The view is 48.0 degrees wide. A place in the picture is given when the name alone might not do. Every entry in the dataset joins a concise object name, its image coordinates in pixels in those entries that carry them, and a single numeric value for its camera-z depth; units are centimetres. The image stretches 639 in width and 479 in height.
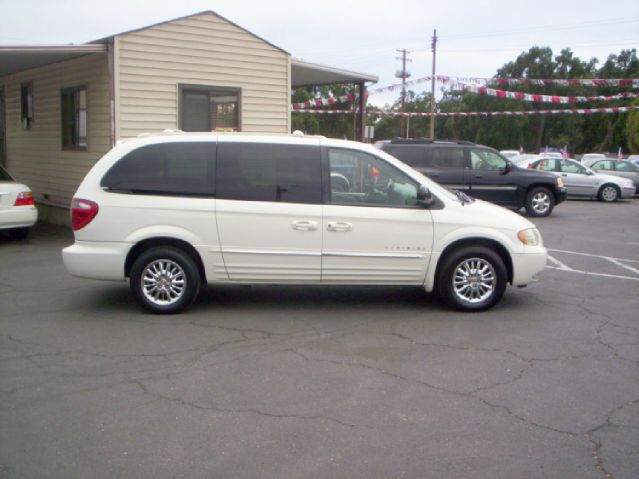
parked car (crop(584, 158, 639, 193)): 2534
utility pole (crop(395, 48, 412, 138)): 5998
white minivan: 717
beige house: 1223
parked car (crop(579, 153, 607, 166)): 3138
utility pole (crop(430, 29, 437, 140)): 3597
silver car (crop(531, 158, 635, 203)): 2222
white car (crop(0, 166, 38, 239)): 1148
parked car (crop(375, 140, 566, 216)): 1633
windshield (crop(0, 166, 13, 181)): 1197
